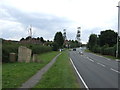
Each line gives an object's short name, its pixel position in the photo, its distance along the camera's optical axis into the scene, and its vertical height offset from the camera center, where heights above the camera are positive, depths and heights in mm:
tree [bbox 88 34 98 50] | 56372 +2502
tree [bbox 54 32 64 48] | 59989 +3368
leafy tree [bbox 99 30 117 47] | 49211 +3117
